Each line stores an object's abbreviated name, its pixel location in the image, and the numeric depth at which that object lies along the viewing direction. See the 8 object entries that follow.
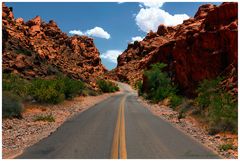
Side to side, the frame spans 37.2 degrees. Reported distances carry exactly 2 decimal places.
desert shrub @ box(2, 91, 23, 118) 20.02
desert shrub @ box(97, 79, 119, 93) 82.78
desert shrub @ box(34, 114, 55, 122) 20.00
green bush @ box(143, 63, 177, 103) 42.73
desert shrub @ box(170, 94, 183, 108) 33.14
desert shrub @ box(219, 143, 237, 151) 12.20
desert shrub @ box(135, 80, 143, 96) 68.55
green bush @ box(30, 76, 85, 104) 29.53
